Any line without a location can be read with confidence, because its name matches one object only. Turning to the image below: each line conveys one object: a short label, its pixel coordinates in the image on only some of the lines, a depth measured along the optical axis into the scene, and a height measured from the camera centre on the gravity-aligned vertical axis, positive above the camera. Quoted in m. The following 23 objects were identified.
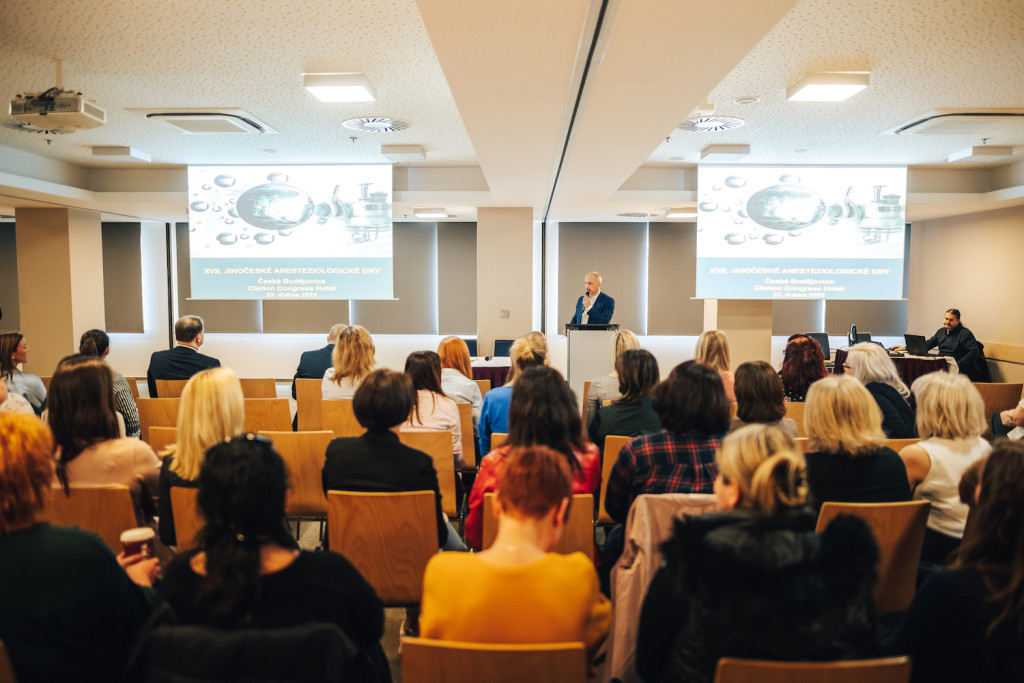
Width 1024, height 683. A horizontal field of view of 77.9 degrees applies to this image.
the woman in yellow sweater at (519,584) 1.39 -0.62
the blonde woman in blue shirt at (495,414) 3.48 -0.60
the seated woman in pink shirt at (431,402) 3.39 -0.52
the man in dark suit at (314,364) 5.41 -0.49
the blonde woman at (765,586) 1.29 -0.58
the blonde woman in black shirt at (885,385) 3.46 -0.45
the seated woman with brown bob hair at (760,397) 2.90 -0.41
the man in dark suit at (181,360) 4.86 -0.42
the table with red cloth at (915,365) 7.70 -0.71
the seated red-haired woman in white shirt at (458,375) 4.11 -0.46
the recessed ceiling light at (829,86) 4.19 +1.48
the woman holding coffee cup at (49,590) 1.34 -0.62
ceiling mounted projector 4.07 +1.28
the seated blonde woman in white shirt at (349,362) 4.28 -0.38
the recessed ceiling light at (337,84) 4.34 +1.52
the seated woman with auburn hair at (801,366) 4.06 -0.38
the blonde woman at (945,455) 2.37 -0.57
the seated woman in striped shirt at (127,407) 3.48 -0.56
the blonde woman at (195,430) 2.23 -0.44
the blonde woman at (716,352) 4.20 -0.30
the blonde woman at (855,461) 2.26 -0.55
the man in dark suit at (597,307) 7.37 +0.00
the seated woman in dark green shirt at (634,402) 3.12 -0.48
